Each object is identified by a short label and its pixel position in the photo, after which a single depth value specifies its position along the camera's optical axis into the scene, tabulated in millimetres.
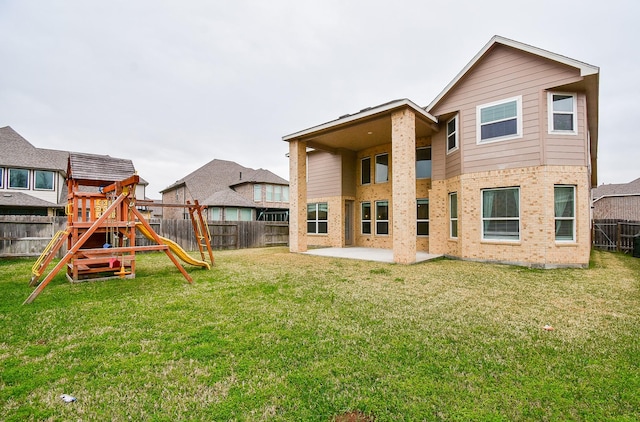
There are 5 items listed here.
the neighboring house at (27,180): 19172
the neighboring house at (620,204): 29516
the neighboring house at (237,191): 26227
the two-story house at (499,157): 9531
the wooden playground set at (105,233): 7363
